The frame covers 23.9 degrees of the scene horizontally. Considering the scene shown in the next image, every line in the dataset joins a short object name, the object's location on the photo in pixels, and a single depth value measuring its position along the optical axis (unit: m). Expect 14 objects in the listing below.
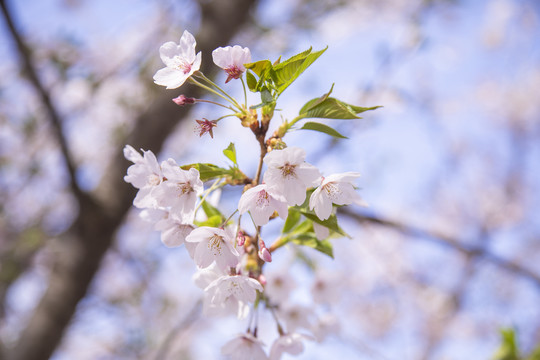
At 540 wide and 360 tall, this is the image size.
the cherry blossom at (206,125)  0.75
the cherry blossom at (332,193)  0.74
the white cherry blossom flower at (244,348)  0.79
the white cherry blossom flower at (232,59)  0.75
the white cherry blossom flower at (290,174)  0.73
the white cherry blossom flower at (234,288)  0.75
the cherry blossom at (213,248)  0.74
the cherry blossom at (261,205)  0.74
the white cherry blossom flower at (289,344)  0.80
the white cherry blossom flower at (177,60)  0.76
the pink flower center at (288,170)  0.73
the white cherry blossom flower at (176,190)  0.75
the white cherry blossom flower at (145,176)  0.76
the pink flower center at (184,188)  0.75
